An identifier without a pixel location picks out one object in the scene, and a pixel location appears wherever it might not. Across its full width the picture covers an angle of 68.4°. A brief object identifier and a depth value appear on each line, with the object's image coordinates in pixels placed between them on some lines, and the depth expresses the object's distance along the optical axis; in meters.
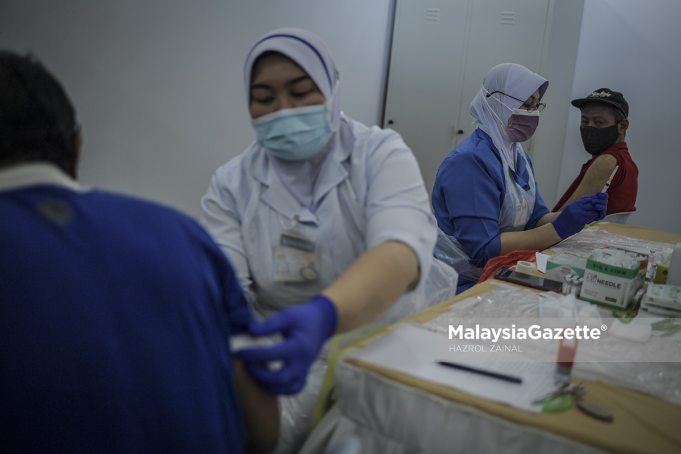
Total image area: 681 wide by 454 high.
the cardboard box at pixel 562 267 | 1.50
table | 0.75
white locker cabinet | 3.85
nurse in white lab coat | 1.08
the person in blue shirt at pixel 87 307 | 0.56
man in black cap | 2.62
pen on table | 0.87
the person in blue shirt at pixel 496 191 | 1.96
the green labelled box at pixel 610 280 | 1.30
